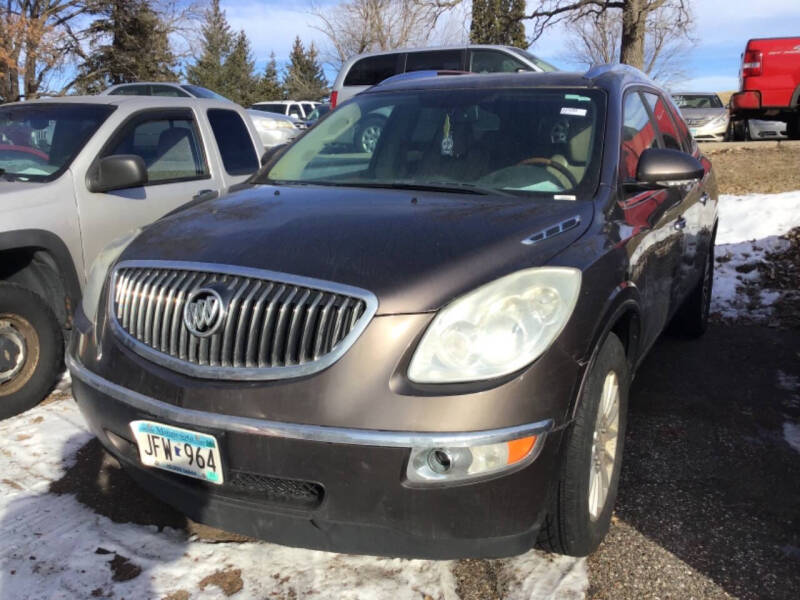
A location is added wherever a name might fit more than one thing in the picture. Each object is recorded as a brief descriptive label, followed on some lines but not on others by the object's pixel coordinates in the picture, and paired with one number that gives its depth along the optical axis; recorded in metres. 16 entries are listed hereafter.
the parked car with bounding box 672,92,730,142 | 18.72
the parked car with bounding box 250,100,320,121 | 25.69
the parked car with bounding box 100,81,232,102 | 13.90
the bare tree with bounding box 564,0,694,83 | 34.79
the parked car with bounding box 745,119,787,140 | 15.21
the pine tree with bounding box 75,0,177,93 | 27.48
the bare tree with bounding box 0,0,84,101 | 21.36
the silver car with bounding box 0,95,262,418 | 3.89
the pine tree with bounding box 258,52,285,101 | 51.28
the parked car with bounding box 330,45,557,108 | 11.10
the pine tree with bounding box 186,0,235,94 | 48.12
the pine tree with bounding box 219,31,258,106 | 49.31
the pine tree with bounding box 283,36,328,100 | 51.50
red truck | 12.36
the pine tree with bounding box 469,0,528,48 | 44.16
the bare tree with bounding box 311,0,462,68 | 32.69
